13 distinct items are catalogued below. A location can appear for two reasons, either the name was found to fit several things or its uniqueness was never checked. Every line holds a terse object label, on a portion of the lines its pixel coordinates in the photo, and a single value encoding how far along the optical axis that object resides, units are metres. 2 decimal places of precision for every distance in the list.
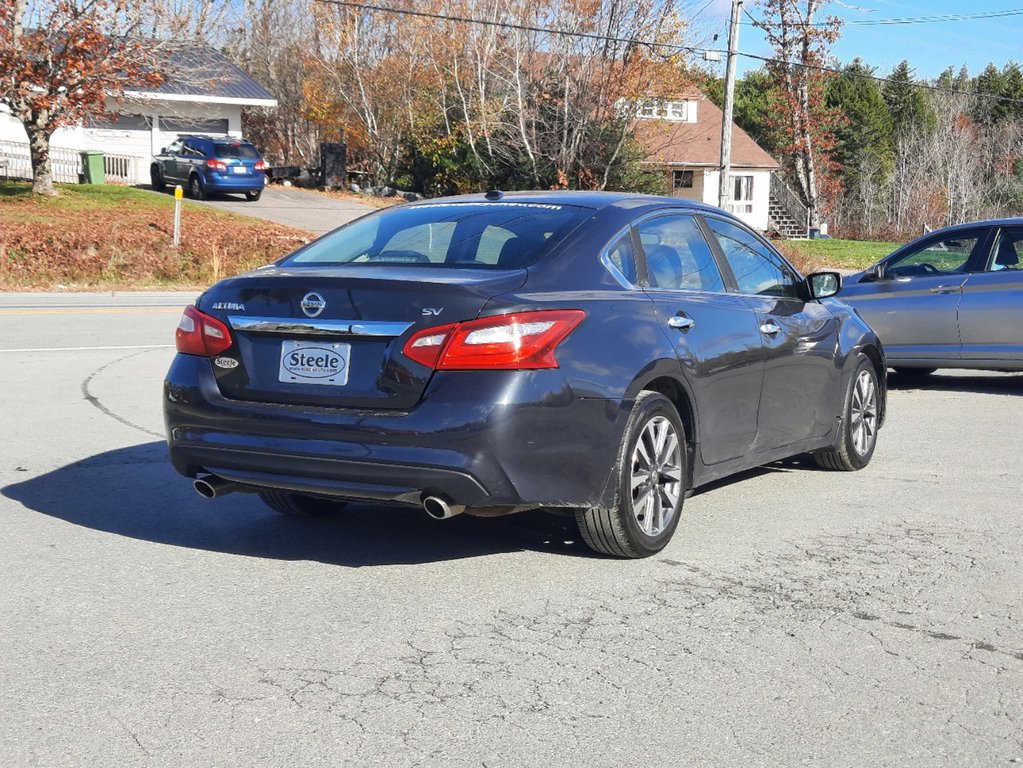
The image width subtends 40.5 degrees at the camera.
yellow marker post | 25.74
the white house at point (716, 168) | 56.66
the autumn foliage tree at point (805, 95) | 55.97
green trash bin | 41.00
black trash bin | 49.31
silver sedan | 12.34
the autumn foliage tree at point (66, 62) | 31.81
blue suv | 39.75
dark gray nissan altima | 5.50
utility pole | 35.00
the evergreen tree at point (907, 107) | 80.19
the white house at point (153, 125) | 45.03
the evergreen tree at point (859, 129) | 74.31
